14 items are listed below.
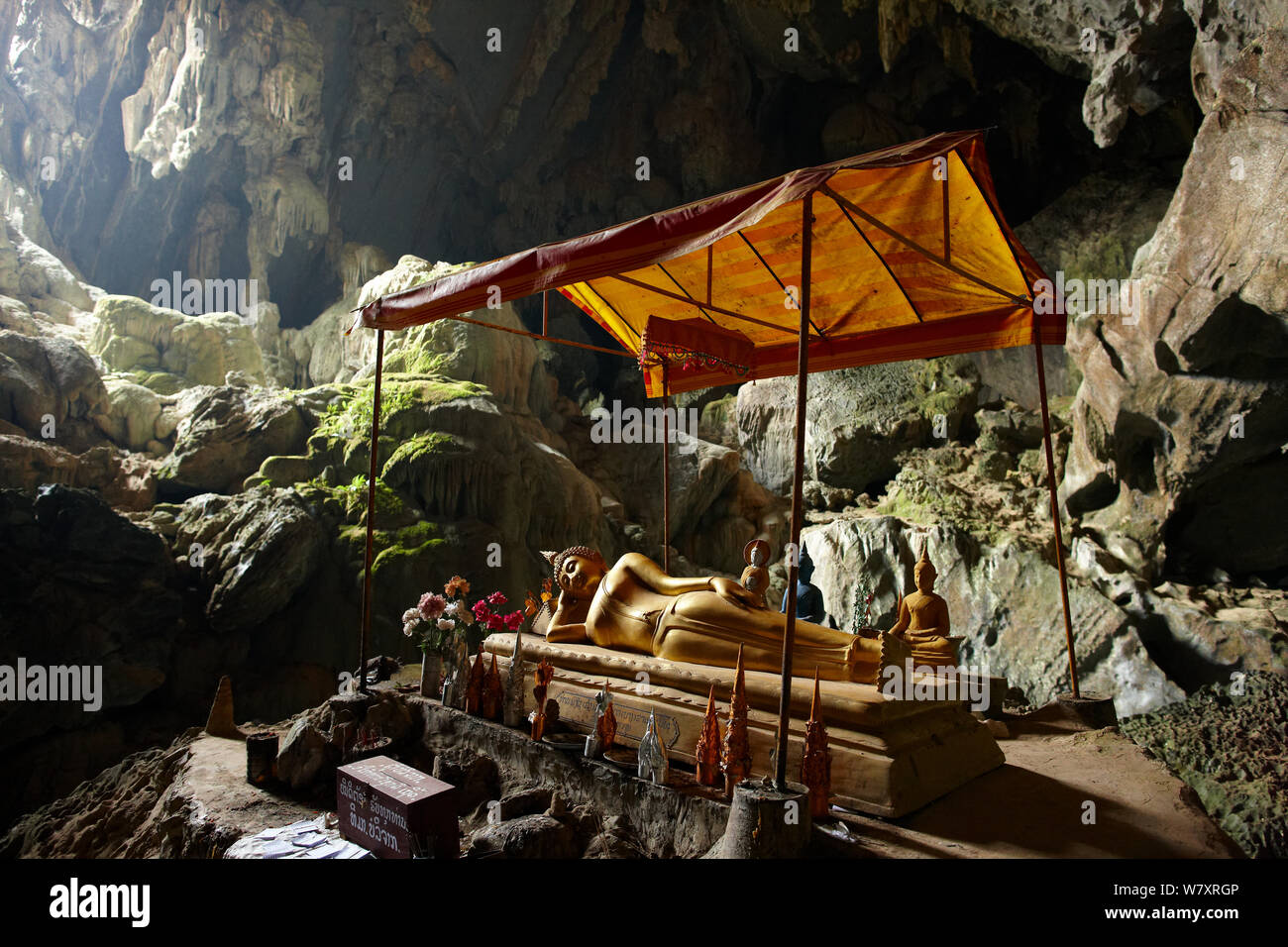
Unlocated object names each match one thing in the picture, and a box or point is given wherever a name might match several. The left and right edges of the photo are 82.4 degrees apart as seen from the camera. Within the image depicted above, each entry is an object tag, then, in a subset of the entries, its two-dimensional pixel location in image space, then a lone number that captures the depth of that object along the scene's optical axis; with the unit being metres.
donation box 3.13
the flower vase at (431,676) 5.38
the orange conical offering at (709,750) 3.45
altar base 3.30
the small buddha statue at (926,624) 4.53
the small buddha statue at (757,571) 4.69
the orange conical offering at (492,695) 4.76
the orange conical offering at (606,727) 3.91
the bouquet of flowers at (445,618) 5.27
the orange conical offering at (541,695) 4.27
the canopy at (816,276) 3.57
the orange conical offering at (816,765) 3.13
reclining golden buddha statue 3.97
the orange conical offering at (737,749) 3.28
